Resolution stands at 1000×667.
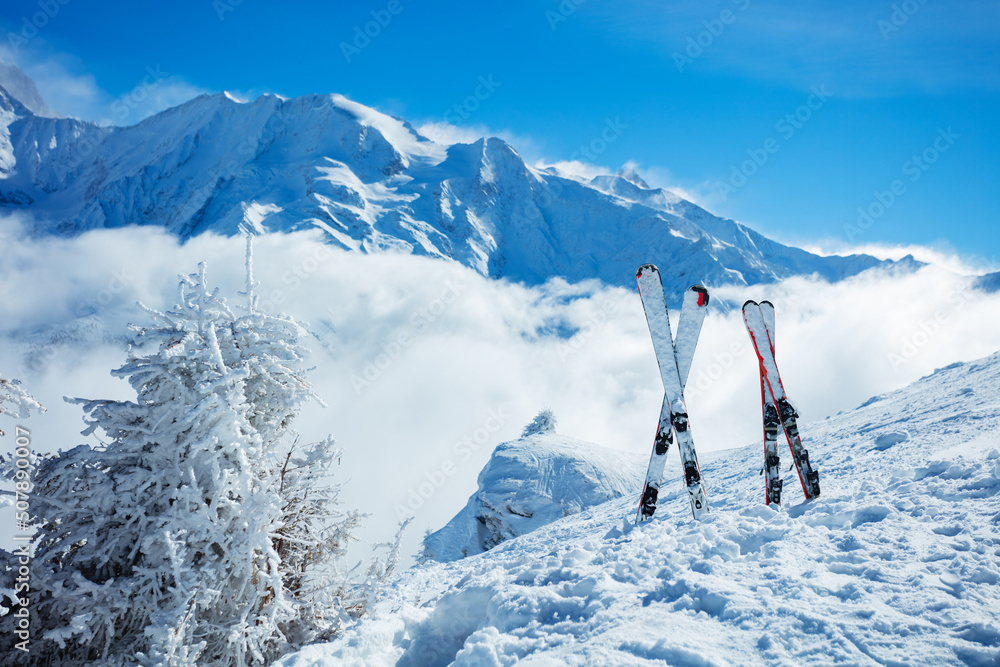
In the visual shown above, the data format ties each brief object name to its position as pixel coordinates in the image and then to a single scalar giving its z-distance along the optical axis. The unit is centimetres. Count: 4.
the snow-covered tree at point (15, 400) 455
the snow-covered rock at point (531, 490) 1866
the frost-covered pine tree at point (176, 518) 450
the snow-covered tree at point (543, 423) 2667
